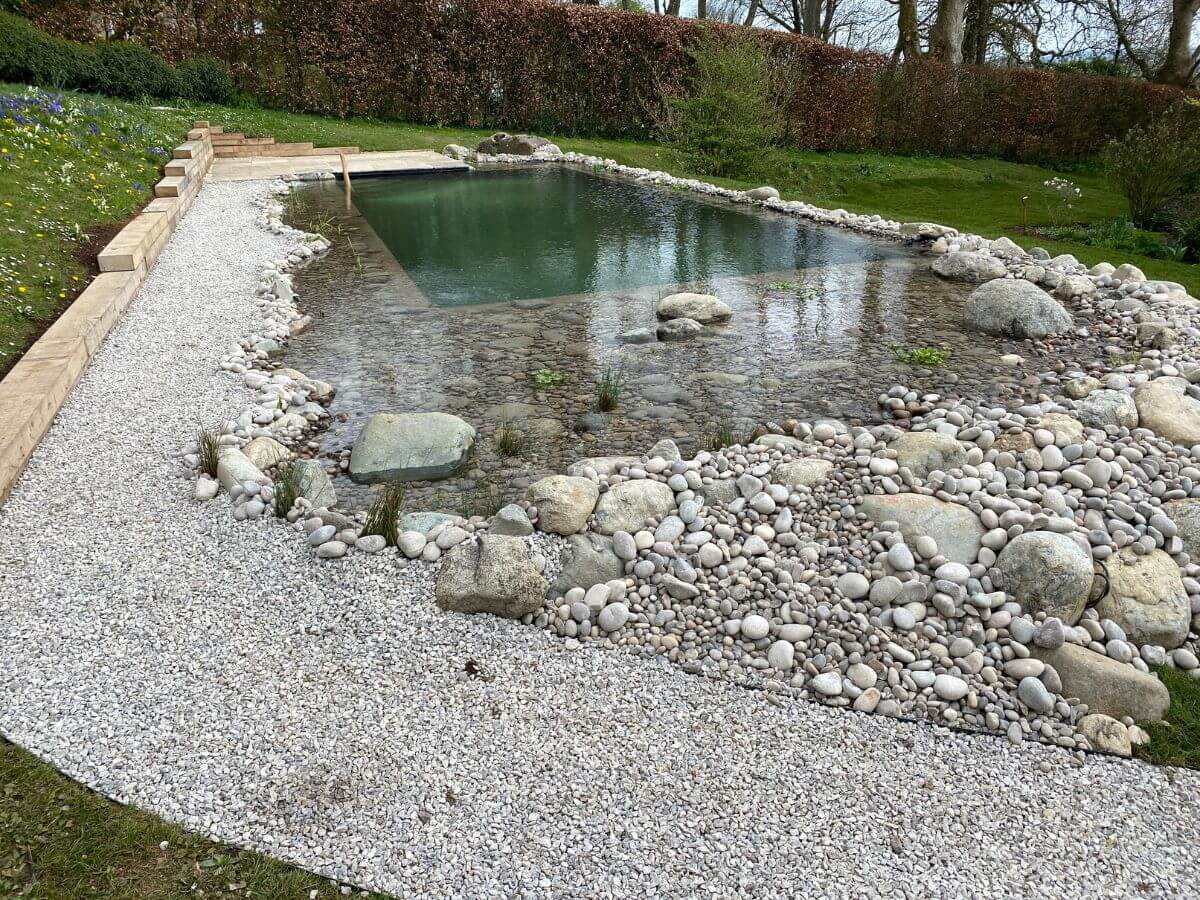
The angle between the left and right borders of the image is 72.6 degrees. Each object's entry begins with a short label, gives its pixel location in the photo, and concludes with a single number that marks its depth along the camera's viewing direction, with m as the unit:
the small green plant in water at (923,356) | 5.14
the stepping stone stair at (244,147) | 12.43
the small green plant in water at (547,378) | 4.77
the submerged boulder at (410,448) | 3.78
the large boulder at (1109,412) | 3.94
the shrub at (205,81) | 14.07
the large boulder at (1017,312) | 5.58
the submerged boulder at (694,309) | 5.96
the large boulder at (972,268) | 7.11
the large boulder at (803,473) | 3.44
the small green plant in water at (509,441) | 3.97
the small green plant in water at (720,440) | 3.91
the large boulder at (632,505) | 3.28
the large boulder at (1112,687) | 2.57
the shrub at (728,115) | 12.13
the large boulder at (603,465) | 3.61
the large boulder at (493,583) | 2.91
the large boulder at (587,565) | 3.06
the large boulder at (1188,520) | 3.12
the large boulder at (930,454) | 3.57
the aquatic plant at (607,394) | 4.45
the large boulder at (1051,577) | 2.85
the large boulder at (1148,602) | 2.85
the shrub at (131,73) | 12.72
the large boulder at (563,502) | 3.28
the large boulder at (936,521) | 3.06
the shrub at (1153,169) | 9.46
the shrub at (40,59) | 11.43
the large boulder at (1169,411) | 3.80
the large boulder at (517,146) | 14.04
